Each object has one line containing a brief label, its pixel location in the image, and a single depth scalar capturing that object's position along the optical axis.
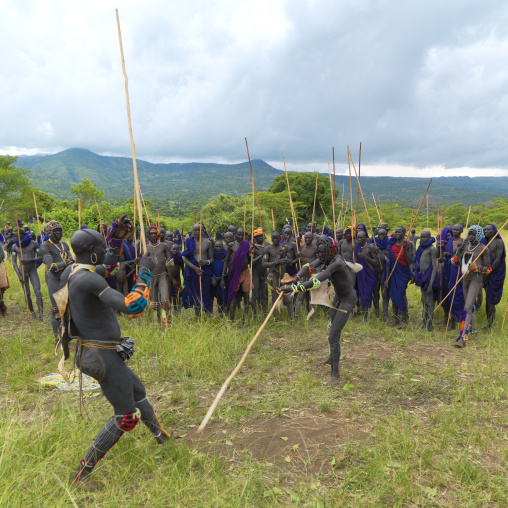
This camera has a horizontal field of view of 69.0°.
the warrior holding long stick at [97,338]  2.81
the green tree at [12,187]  34.41
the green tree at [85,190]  40.04
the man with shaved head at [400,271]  7.30
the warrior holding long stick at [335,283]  4.82
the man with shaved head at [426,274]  6.99
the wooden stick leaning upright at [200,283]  7.03
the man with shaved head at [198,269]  7.35
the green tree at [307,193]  40.97
